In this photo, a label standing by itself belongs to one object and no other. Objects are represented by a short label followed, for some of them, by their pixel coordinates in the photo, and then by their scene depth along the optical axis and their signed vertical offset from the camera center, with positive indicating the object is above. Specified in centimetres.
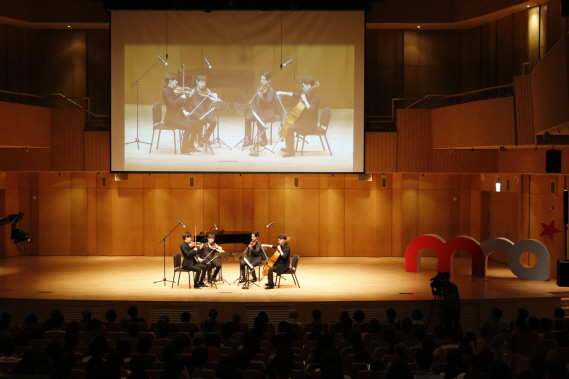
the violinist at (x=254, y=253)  1204 -139
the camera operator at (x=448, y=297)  959 -184
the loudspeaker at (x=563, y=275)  1142 -173
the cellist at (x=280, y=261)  1179 -152
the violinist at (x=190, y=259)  1172 -148
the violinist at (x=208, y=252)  1192 -136
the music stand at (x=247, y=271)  1185 -175
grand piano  1327 -119
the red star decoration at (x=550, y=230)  1312 -99
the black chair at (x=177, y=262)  1197 -156
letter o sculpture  1252 -162
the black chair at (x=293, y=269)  1180 -169
